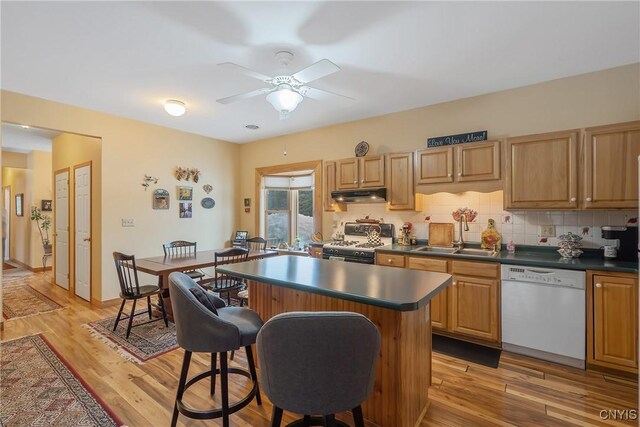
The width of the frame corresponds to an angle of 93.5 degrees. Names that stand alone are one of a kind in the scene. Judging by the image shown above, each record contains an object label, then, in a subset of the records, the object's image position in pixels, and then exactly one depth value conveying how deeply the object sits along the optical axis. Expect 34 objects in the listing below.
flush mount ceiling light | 3.53
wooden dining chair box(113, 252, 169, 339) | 3.32
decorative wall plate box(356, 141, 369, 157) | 4.34
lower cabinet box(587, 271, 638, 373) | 2.37
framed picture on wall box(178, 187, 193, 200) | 5.13
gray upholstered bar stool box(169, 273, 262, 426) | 1.65
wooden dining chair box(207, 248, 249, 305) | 3.58
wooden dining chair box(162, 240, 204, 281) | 4.25
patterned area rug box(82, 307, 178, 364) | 2.95
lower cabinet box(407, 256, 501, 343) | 2.93
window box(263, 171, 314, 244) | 5.68
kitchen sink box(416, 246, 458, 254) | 3.50
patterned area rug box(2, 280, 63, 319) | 4.10
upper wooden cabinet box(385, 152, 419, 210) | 3.76
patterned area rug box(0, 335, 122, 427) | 2.03
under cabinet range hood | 3.90
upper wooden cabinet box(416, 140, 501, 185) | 3.20
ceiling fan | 2.24
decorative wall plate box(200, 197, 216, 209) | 5.50
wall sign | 3.39
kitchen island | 1.64
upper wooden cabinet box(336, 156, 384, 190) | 4.01
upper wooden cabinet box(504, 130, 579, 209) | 2.79
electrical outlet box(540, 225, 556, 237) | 3.15
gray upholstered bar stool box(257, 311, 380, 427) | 1.17
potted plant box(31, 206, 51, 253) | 6.64
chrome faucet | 3.61
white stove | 3.78
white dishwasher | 2.57
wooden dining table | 3.34
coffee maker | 2.66
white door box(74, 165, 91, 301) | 4.47
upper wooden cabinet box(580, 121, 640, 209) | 2.54
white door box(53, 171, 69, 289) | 5.11
